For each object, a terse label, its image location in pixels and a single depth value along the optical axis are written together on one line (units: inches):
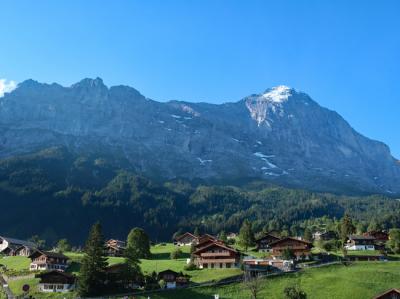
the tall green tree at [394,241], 5415.4
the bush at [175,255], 5295.3
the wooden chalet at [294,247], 5142.7
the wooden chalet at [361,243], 5802.2
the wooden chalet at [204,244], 5002.5
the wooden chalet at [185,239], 7091.5
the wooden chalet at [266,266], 4409.2
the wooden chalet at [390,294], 3378.4
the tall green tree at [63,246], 6432.1
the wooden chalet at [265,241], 5836.6
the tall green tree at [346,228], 5949.3
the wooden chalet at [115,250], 5718.5
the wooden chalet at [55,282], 4131.4
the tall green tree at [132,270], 4047.7
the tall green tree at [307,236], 6029.0
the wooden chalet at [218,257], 4756.4
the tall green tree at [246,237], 5713.6
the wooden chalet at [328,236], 6770.2
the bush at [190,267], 4628.7
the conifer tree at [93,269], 3875.5
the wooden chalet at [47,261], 4815.5
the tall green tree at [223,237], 6564.0
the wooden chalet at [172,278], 4060.0
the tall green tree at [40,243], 6852.4
